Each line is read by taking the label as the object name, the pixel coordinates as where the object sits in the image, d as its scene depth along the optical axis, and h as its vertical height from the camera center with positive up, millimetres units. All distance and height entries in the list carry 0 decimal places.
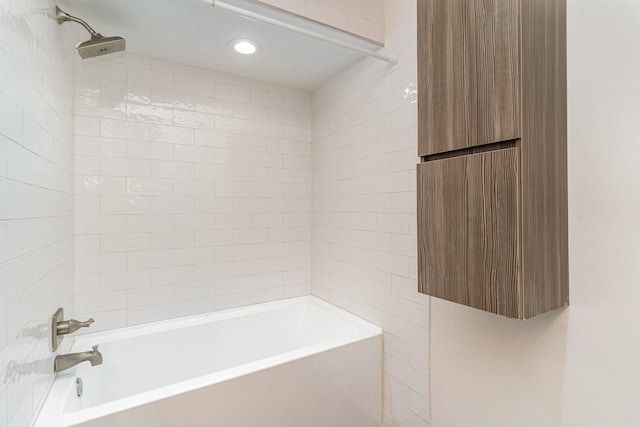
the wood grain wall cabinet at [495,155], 908 +181
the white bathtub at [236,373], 1273 -844
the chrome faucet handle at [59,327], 1364 -525
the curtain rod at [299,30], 1377 +907
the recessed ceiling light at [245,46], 1809 +1010
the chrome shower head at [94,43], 1457 +848
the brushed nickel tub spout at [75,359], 1438 -706
